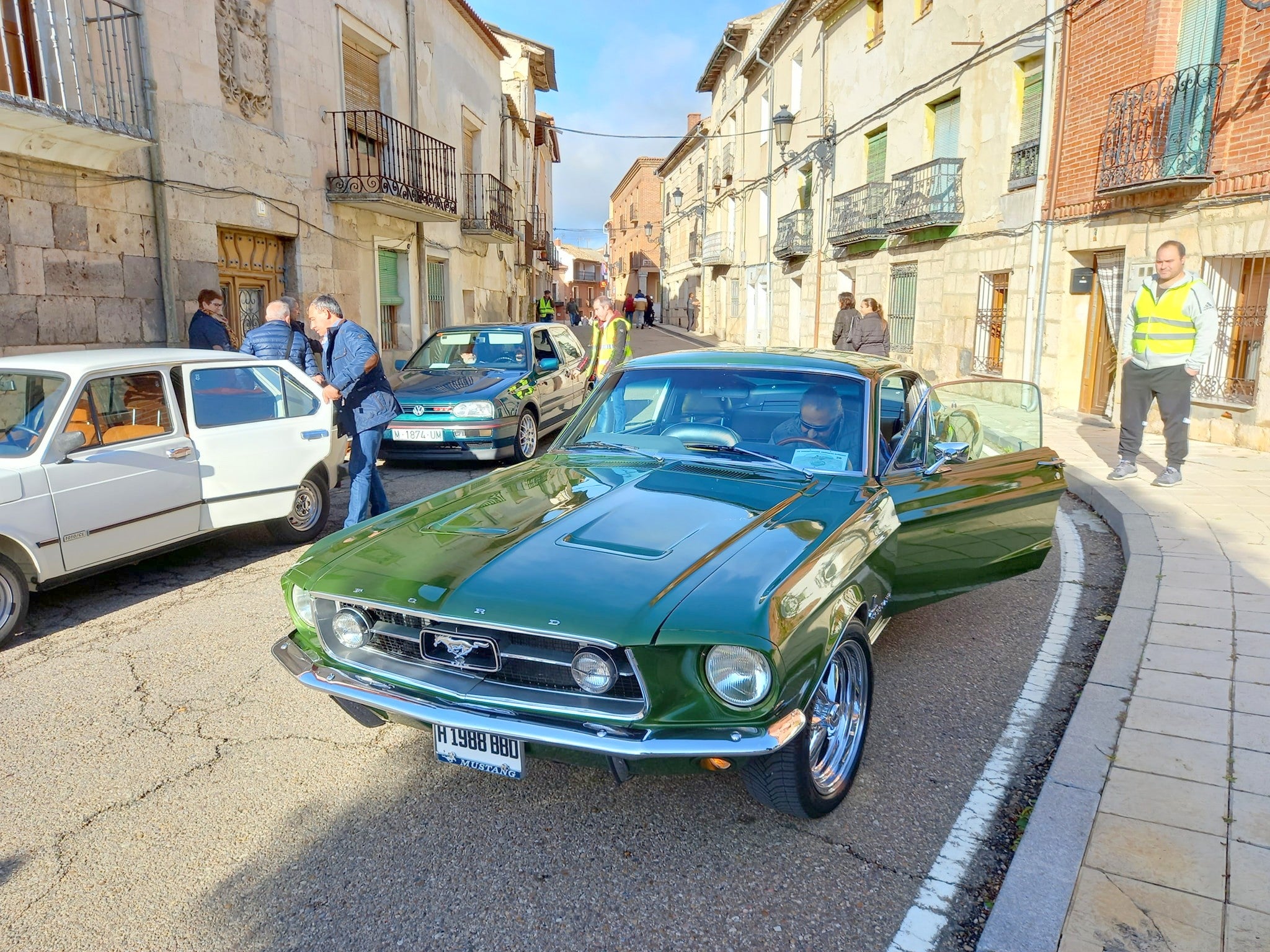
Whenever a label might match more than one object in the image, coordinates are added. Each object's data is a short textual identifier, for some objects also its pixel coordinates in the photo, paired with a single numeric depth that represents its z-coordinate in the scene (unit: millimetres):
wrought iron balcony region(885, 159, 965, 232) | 15883
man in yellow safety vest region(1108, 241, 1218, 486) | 7094
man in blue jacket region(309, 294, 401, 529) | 6148
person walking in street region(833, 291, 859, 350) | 11398
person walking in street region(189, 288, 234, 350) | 8789
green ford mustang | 2434
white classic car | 4594
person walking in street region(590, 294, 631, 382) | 10055
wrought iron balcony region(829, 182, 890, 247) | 18547
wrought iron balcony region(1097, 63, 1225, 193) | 9945
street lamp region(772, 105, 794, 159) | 20484
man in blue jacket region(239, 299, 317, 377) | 8000
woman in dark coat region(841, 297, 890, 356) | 11094
